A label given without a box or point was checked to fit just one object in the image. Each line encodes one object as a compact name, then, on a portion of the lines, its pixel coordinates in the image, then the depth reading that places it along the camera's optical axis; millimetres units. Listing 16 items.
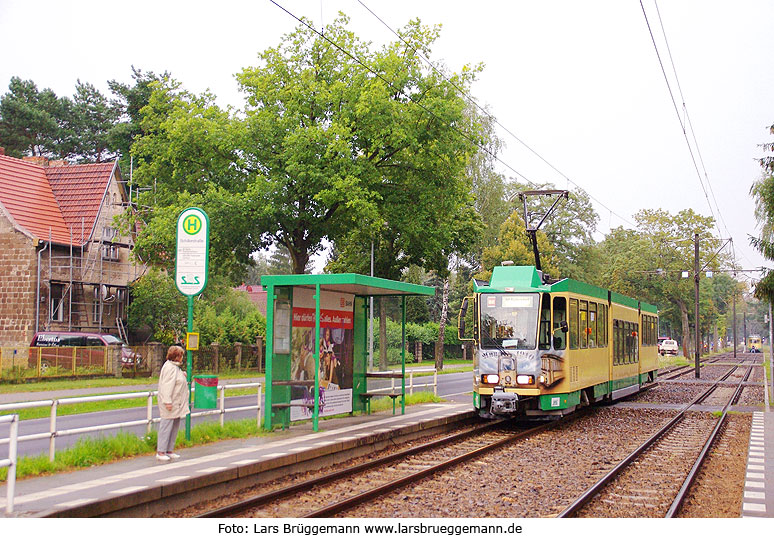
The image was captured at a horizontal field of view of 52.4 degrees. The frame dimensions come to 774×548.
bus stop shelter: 14547
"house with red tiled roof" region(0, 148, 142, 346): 40031
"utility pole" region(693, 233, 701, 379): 42956
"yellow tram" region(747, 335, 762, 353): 126050
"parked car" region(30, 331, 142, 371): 33562
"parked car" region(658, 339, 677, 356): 86700
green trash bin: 12805
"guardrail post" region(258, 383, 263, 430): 14722
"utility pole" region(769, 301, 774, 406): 30112
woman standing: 11008
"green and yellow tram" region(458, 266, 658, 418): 17312
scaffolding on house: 40719
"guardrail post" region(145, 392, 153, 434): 12484
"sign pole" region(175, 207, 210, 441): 12945
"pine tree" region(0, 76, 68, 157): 54406
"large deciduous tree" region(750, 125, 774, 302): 23031
